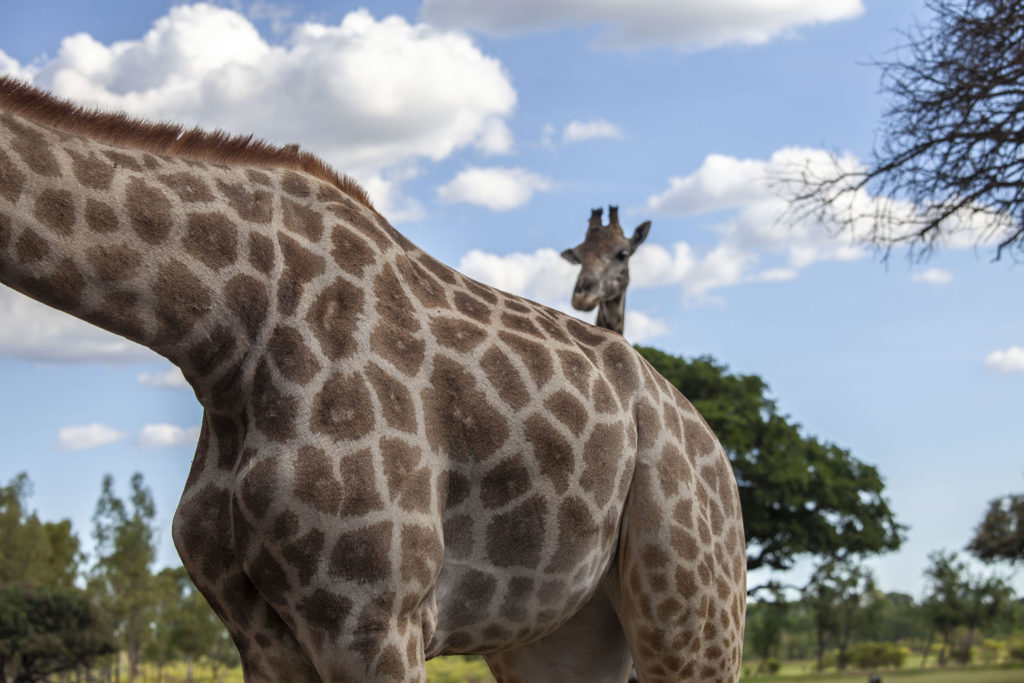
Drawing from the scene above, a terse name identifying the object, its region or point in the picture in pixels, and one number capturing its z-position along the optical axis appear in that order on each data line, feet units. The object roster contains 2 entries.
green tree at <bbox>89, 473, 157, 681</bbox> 125.08
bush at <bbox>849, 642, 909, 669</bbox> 137.49
